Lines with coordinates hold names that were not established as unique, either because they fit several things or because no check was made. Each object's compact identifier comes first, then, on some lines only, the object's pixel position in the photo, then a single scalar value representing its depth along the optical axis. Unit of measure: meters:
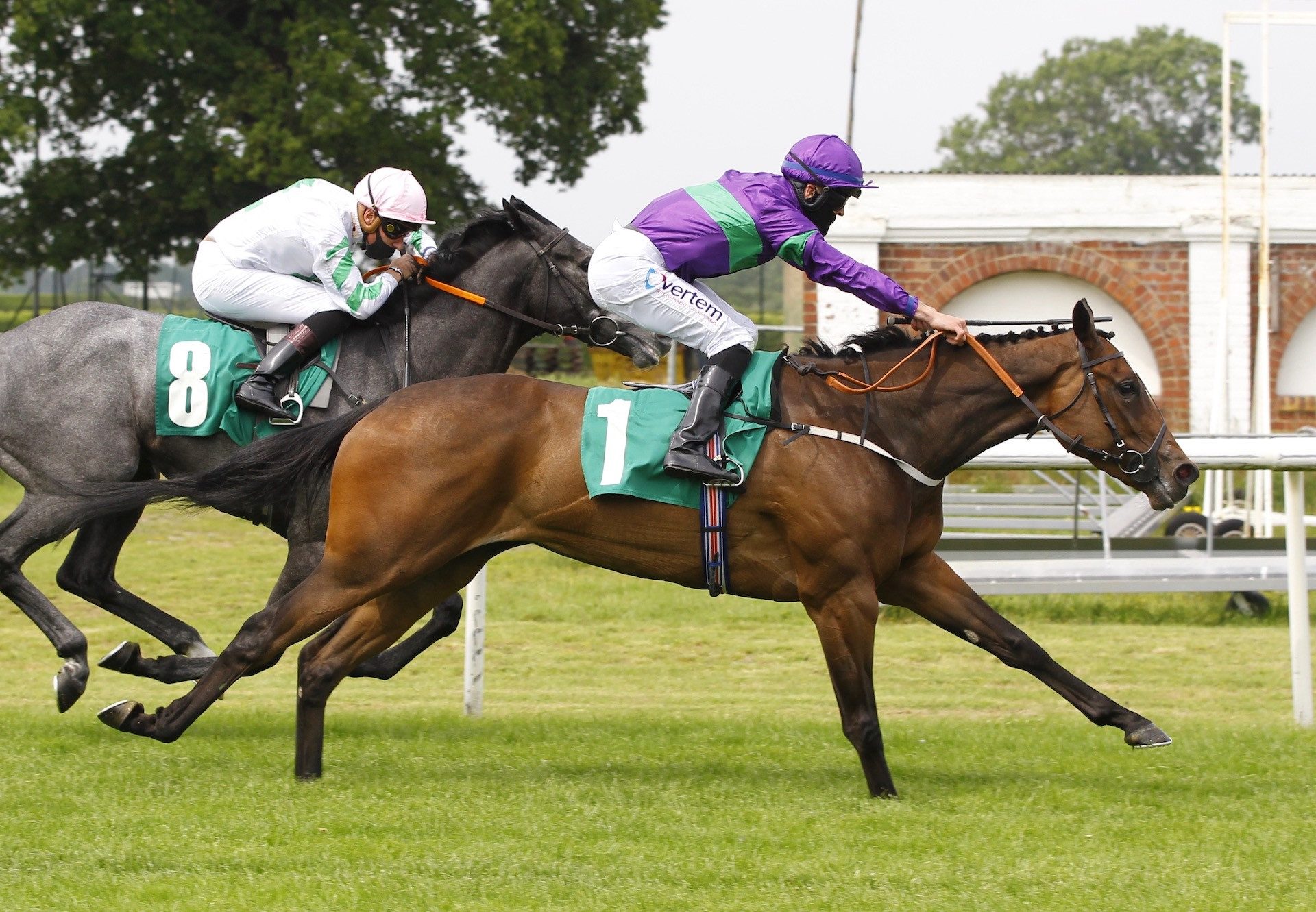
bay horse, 10.34
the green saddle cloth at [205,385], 12.12
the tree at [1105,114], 134.37
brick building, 34.31
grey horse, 12.41
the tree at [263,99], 41.81
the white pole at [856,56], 42.31
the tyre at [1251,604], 22.66
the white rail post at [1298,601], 12.85
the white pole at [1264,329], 26.91
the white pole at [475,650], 13.78
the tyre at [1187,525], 24.89
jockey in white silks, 12.17
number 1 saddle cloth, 10.42
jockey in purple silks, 10.41
